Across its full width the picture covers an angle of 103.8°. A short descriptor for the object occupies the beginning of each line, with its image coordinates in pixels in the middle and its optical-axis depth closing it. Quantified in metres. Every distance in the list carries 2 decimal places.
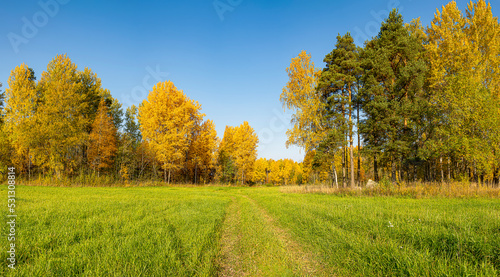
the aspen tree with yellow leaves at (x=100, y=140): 28.50
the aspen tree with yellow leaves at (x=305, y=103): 20.78
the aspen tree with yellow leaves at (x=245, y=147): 40.75
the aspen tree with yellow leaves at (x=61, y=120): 21.70
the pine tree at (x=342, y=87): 20.00
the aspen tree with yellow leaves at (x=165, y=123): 28.11
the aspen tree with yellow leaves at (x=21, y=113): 20.92
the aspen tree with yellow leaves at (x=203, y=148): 37.58
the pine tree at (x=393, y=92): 17.89
